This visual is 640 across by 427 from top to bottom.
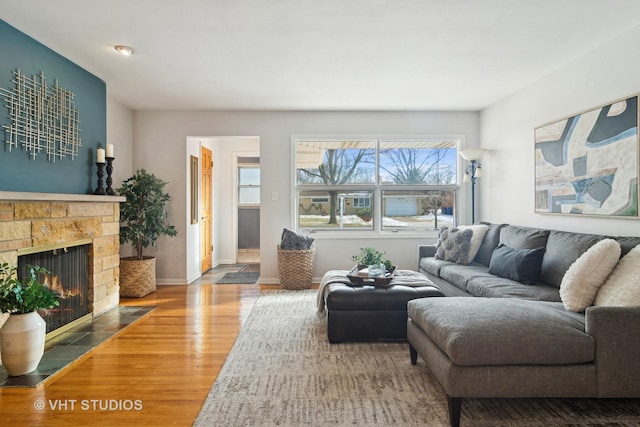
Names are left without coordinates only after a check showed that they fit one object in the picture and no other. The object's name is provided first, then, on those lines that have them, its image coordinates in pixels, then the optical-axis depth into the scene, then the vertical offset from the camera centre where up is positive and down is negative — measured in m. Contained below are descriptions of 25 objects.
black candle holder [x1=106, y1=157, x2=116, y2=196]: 3.96 +0.42
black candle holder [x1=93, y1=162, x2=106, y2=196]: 3.88 +0.30
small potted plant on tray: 3.49 -0.45
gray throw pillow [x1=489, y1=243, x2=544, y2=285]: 3.13 -0.45
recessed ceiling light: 3.19 +1.36
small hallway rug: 5.48 -0.99
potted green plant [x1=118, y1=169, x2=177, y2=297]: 4.59 -0.20
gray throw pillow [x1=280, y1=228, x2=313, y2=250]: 5.04 -0.40
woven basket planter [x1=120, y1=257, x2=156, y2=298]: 4.59 -0.79
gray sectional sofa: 1.84 -0.70
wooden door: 6.12 +0.02
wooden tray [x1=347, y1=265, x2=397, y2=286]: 3.12 -0.57
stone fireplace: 2.70 -0.16
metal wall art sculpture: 2.83 +0.76
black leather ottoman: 2.98 -0.81
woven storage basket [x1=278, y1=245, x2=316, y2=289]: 4.93 -0.74
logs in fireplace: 3.07 -0.58
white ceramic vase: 2.36 -0.82
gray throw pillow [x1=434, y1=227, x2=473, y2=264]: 4.18 -0.39
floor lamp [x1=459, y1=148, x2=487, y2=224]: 4.98 +0.59
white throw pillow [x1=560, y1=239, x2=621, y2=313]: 2.27 -0.39
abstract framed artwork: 2.86 +0.41
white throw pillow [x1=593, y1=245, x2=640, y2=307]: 2.07 -0.42
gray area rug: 1.92 -1.04
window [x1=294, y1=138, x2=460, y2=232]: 5.45 +0.39
